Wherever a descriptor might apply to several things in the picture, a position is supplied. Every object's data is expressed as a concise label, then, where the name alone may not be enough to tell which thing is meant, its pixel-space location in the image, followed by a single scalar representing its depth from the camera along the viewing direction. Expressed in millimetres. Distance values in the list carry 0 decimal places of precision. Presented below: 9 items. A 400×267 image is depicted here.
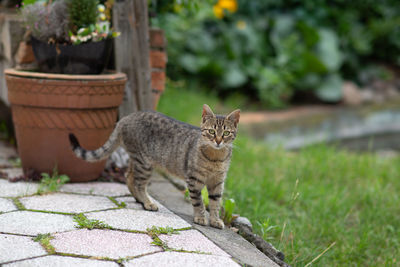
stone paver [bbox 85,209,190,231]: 2506
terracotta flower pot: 3105
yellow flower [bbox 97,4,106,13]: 3404
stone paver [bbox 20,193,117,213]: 2684
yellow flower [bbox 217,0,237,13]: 7465
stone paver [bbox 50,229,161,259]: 2125
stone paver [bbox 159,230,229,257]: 2247
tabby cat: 2691
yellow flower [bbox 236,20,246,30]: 8469
